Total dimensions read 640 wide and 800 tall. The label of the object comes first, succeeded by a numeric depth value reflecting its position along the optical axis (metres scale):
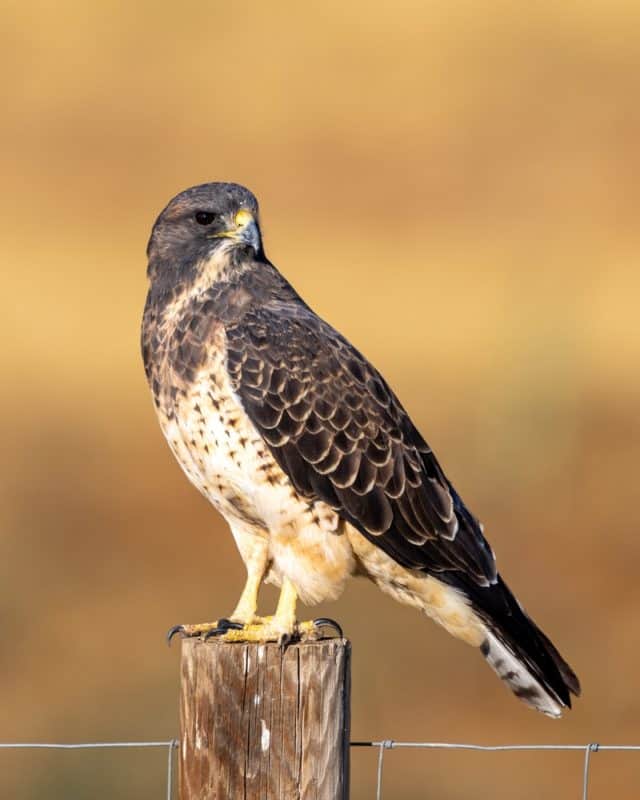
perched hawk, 12.27
